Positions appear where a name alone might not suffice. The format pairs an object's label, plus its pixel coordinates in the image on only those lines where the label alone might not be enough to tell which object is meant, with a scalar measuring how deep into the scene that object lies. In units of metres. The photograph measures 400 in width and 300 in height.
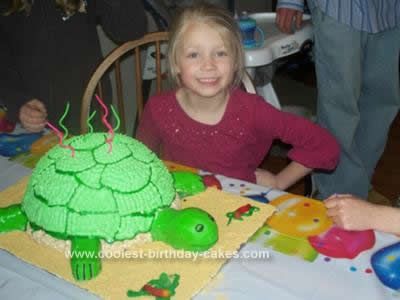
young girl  0.98
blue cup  1.55
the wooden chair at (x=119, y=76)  1.18
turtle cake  0.64
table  0.62
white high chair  1.54
